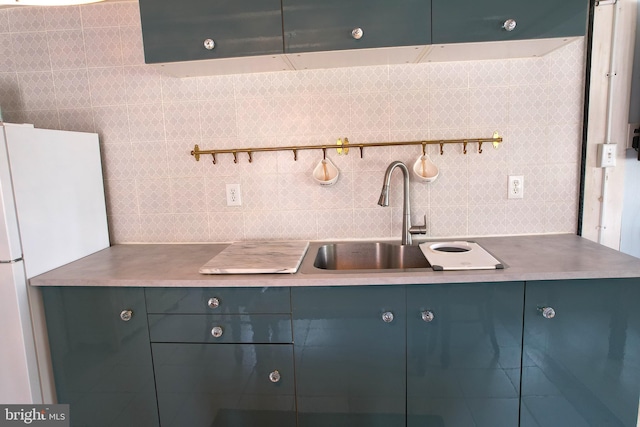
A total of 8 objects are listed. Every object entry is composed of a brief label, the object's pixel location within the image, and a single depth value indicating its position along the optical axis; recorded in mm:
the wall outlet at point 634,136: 1650
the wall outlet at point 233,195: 1859
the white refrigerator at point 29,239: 1350
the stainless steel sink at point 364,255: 1732
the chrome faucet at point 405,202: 1627
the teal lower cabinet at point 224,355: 1369
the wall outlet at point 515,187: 1762
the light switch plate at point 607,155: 1673
